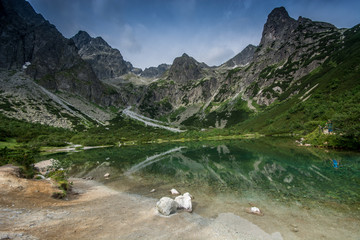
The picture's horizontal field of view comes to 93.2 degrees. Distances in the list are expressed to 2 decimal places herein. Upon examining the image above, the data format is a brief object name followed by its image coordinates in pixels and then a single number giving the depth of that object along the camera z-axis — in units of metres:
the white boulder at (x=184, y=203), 16.71
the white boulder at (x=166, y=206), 15.57
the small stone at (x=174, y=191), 21.98
